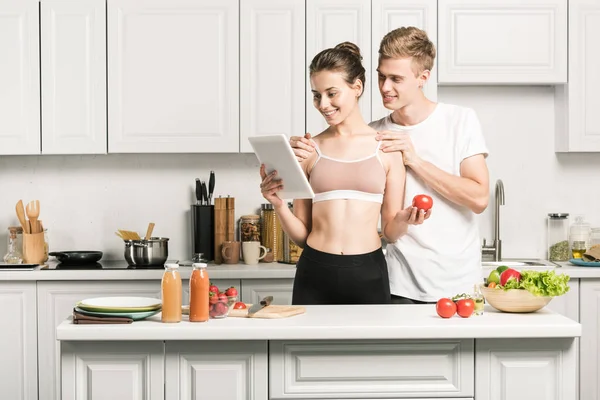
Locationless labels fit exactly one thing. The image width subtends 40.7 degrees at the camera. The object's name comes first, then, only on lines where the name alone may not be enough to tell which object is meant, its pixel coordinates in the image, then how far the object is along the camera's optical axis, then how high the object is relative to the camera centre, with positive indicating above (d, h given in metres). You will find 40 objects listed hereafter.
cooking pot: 4.30 -0.31
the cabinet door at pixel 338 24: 4.38 +0.92
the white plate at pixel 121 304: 2.50 -0.35
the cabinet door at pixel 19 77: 4.38 +0.63
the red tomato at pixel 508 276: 2.64 -0.27
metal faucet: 4.64 -0.25
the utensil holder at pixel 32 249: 4.40 -0.30
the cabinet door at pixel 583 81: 4.41 +0.62
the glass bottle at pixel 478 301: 2.60 -0.35
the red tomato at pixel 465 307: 2.55 -0.36
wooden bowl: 2.61 -0.35
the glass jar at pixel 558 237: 4.67 -0.26
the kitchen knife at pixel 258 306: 2.59 -0.37
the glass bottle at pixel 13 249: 4.40 -0.31
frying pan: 4.36 -0.35
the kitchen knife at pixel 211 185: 4.55 +0.05
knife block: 4.54 -0.21
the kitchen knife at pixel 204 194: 4.60 +0.00
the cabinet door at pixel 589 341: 4.24 -0.78
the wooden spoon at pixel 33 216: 4.47 -0.13
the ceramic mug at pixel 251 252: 4.44 -0.32
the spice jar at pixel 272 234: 4.56 -0.23
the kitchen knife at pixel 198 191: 4.56 +0.01
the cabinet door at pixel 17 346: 4.17 -0.79
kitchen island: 2.47 -0.53
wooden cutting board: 2.55 -0.38
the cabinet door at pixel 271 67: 4.38 +0.69
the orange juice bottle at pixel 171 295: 2.47 -0.31
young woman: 2.91 -0.01
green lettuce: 2.56 -0.29
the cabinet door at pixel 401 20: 4.38 +0.94
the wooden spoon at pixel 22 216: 4.46 -0.13
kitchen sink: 4.38 -0.39
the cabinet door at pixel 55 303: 4.18 -0.57
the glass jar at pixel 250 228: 4.55 -0.20
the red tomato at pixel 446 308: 2.54 -0.36
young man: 3.02 +0.08
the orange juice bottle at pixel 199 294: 2.48 -0.31
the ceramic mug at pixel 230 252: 4.45 -0.32
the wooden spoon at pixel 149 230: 4.53 -0.21
